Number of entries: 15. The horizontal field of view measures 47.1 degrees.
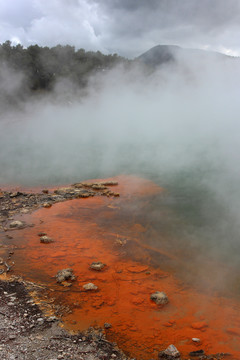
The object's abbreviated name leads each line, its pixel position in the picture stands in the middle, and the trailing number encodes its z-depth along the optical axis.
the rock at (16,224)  4.67
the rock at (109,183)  7.12
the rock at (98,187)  6.79
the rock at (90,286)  3.18
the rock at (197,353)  2.37
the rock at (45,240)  4.24
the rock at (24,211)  5.31
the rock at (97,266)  3.58
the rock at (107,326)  2.60
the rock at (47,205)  5.59
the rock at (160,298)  2.99
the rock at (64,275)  3.31
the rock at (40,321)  2.49
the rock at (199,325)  2.69
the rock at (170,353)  2.29
